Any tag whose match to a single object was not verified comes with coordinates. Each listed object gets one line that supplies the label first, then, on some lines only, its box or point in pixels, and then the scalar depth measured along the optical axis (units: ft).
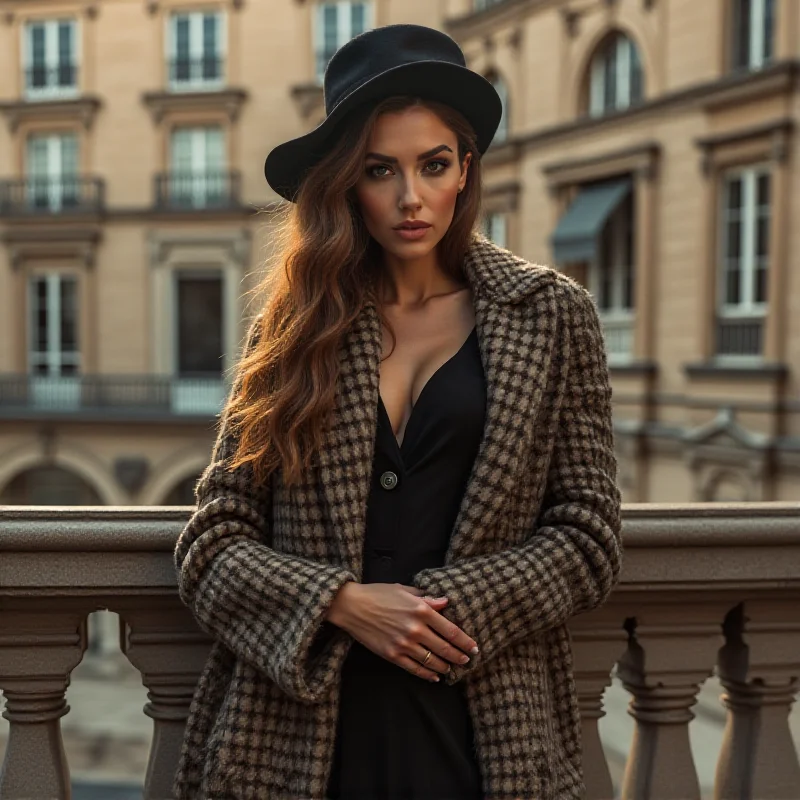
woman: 6.52
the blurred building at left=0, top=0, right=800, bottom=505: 45.65
